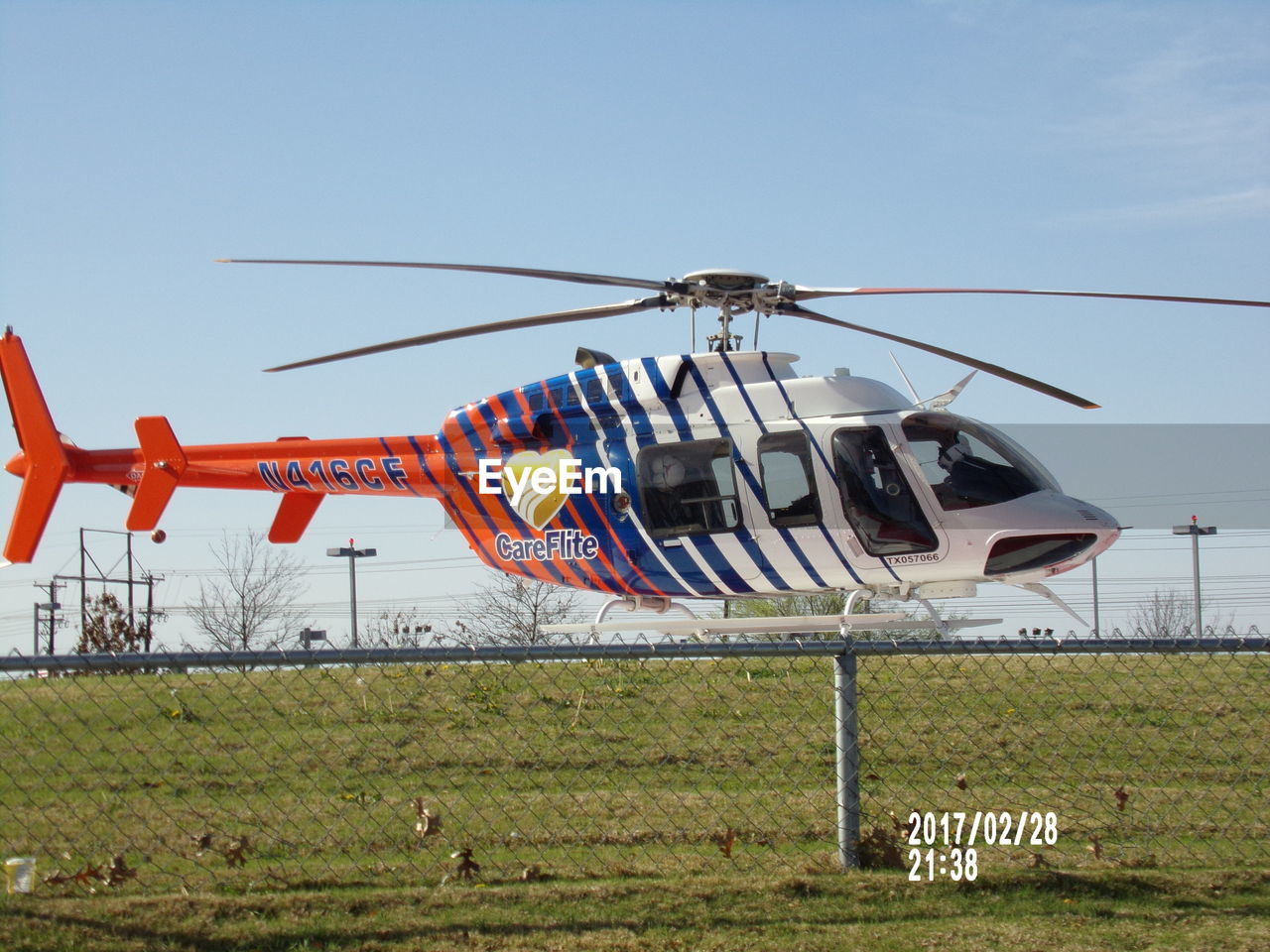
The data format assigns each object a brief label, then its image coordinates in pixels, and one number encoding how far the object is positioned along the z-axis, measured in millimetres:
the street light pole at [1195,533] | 47562
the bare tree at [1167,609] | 53812
